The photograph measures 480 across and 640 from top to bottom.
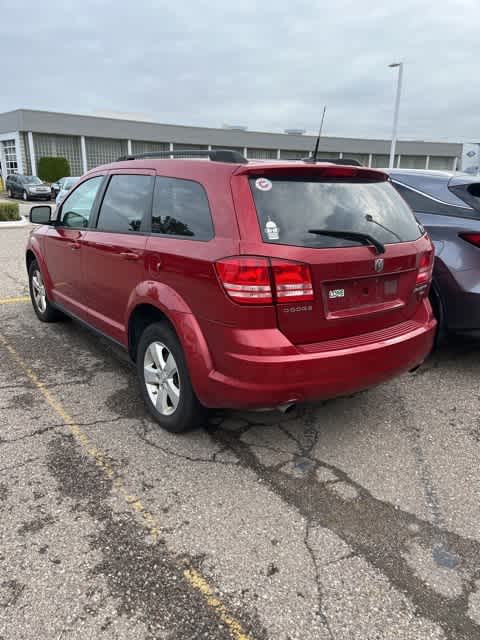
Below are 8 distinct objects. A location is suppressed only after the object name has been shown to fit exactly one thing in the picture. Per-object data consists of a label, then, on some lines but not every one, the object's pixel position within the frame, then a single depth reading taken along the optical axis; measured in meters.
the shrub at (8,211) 16.73
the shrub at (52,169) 37.59
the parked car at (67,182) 23.58
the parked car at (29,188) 29.69
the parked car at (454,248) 4.32
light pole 23.23
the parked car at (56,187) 27.58
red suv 2.69
